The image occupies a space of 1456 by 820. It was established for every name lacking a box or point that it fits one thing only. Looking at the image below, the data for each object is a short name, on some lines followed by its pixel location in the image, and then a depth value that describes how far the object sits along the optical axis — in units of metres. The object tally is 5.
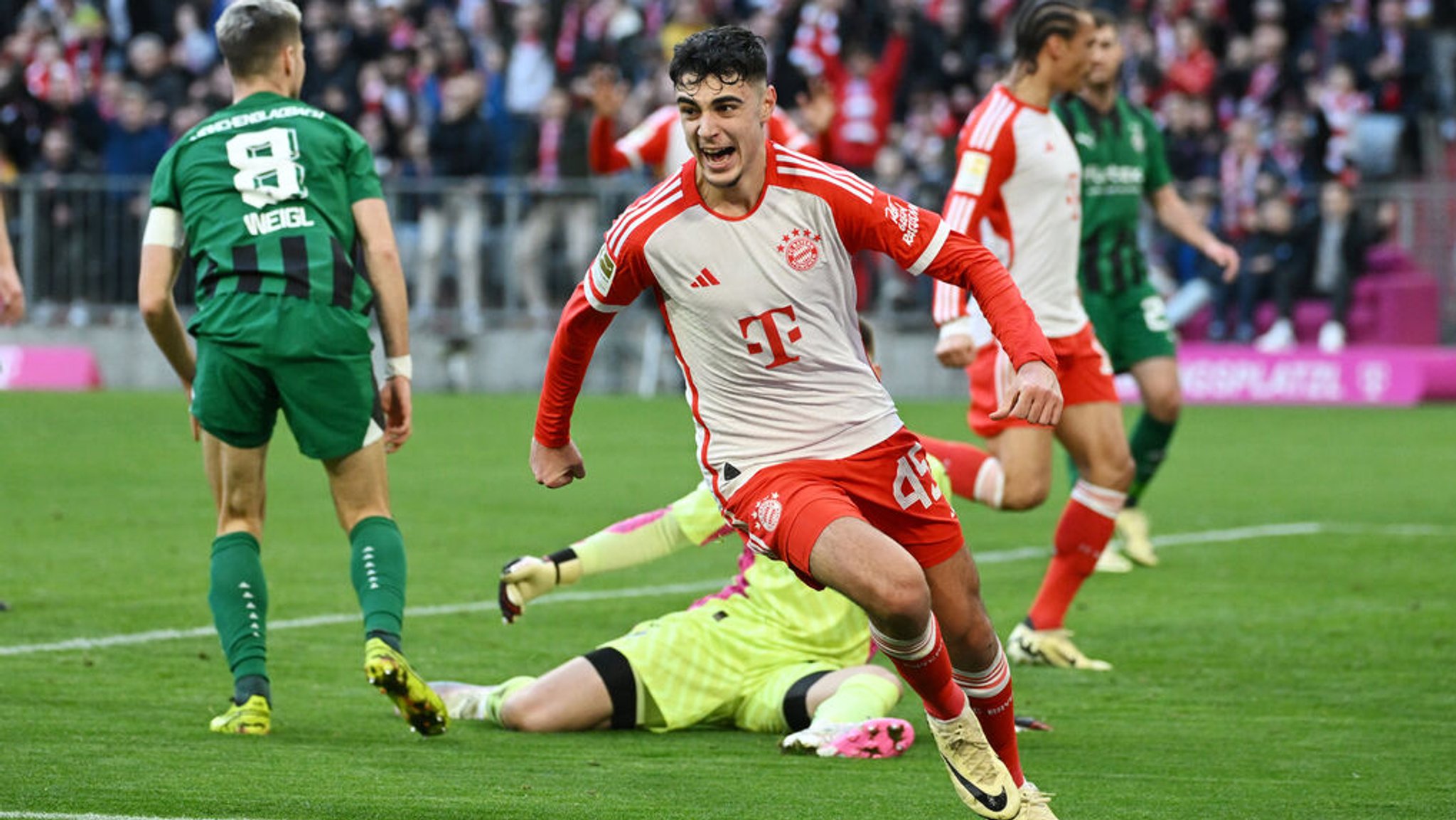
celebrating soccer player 11.12
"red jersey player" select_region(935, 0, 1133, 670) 17.00
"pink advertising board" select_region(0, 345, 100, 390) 46.34
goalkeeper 13.91
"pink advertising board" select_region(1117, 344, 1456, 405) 43.34
